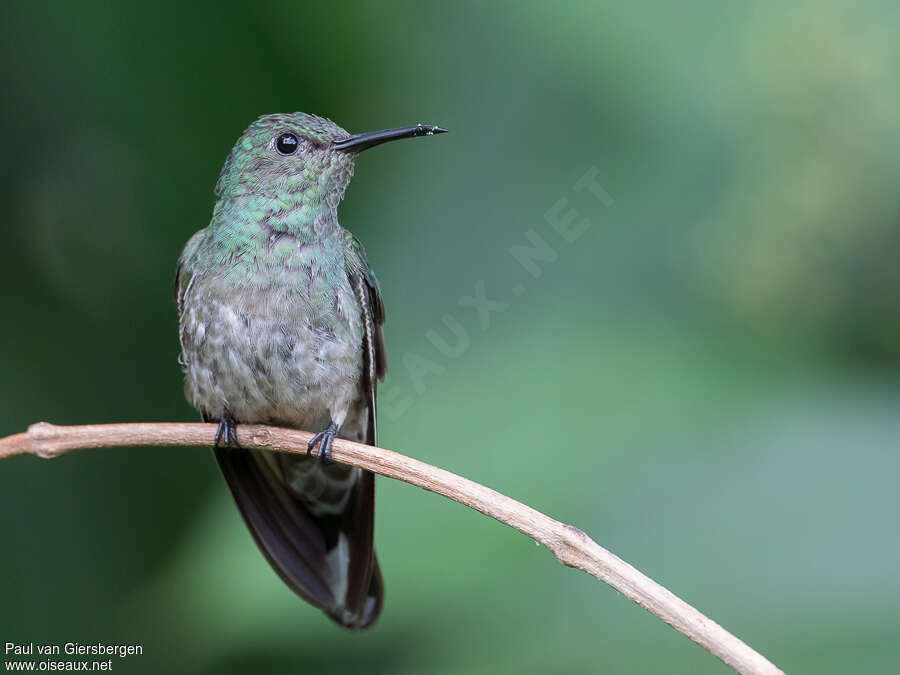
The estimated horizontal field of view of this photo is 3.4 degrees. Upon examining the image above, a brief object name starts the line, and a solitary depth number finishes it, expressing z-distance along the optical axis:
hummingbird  2.47
